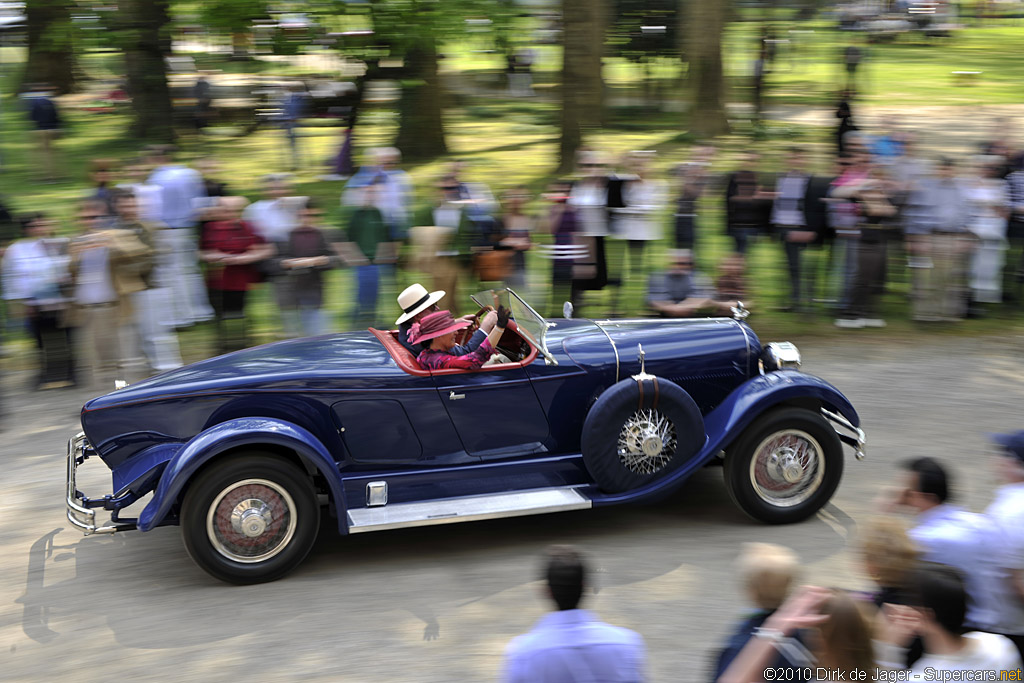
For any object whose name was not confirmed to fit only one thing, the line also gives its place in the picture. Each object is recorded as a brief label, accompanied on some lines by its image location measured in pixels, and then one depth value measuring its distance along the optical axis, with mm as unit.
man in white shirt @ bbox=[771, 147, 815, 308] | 10742
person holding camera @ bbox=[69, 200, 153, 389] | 9117
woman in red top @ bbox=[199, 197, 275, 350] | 9539
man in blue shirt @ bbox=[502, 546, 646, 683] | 3287
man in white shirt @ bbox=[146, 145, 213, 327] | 9930
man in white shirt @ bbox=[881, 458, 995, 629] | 4043
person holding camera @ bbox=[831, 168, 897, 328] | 10570
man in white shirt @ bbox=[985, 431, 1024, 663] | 4016
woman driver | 6328
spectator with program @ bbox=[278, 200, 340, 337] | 9500
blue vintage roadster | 5816
